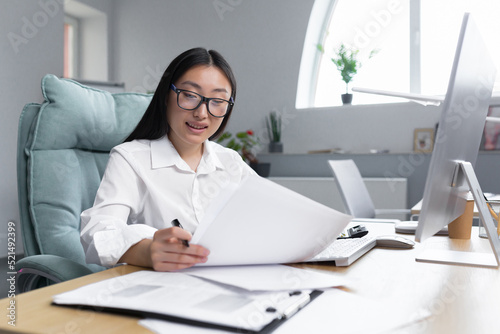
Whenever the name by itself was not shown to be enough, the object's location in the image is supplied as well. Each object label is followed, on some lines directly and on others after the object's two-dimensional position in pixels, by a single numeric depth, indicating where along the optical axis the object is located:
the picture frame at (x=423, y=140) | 3.50
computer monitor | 0.65
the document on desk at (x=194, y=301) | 0.48
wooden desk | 0.50
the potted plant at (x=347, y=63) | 3.73
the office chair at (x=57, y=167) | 1.16
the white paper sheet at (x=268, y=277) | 0.61
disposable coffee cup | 1.20
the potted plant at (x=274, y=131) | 4.04
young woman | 1.15
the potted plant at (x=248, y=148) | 3.83
